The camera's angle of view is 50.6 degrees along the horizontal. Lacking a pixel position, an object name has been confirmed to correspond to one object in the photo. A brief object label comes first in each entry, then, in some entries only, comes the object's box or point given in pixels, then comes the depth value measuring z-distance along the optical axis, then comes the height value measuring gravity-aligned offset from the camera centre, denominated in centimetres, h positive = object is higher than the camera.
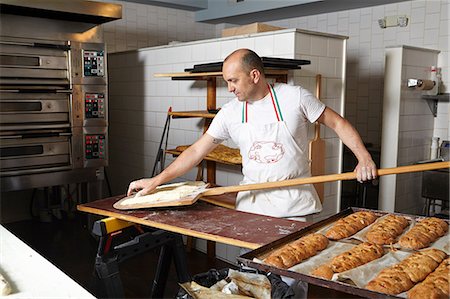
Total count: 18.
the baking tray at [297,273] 140 -54
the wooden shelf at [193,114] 366 -11
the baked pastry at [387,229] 186 -51
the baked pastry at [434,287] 141 -56
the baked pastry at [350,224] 193 -52
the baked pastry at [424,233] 181 -51
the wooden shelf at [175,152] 390 -44
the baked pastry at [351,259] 157 -55
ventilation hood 376 +73
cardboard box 377 +59
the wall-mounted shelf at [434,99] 476 +4
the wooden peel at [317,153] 353 -38
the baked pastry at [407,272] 145 -55
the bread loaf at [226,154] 350 -41
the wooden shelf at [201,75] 338 +20
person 247 -15
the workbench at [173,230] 208 -58
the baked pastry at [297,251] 161 -53
